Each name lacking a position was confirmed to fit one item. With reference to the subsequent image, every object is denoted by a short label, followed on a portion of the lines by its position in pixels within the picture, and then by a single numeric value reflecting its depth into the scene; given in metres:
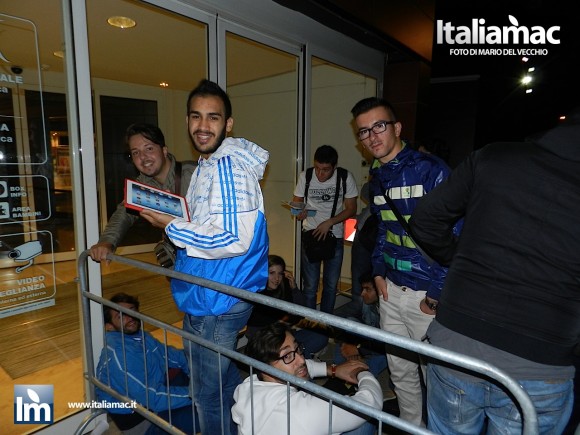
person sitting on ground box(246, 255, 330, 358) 3.50
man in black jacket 1.17
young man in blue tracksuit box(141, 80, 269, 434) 1.61
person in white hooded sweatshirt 1.61
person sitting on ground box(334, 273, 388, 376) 3.38
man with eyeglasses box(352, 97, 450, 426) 2.22
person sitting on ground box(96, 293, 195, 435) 2.38
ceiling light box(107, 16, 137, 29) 4.12
